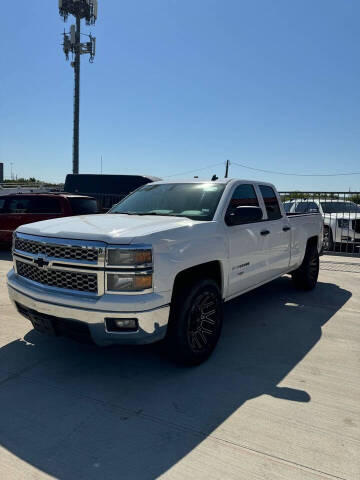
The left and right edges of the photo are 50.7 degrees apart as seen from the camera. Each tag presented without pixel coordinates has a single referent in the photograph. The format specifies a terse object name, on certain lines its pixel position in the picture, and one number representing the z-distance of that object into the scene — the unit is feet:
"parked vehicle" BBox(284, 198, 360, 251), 37.76
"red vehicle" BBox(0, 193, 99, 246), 32.78
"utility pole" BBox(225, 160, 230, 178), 169.47
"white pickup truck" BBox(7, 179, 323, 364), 9.84
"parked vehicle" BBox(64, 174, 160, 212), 45.93
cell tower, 95.20
